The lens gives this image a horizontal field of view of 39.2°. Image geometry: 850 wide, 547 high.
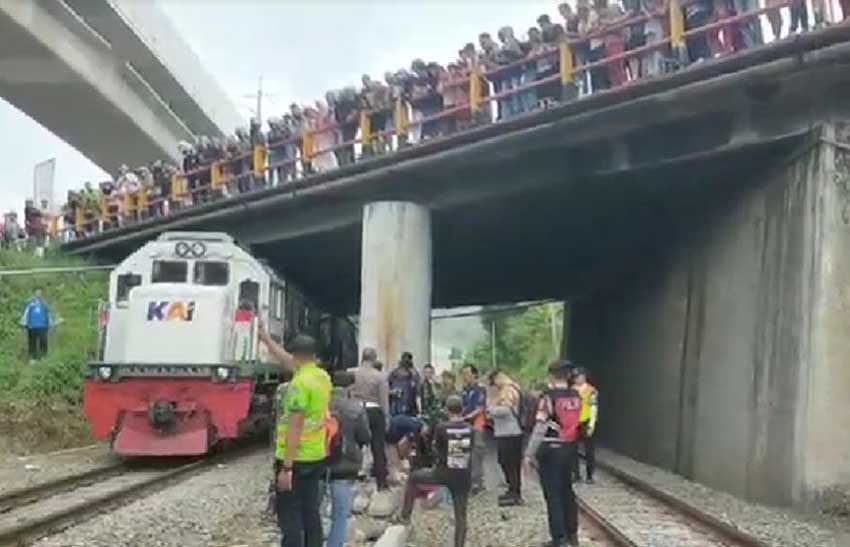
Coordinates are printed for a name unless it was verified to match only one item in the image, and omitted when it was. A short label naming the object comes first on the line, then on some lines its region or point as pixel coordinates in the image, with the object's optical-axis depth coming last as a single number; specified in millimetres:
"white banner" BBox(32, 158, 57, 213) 35694
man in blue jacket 22250
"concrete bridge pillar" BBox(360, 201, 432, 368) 19016
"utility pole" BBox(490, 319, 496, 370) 62981
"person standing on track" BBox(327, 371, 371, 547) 8281
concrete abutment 13227
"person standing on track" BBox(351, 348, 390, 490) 11359
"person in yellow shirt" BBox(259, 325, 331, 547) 7402
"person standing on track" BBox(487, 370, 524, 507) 13453
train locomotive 16688
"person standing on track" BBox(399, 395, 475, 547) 9773
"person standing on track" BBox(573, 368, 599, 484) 12086
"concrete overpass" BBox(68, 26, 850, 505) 13367
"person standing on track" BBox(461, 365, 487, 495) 13448
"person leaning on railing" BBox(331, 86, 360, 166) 20375
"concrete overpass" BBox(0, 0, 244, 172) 28688
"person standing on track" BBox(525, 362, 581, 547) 10172
